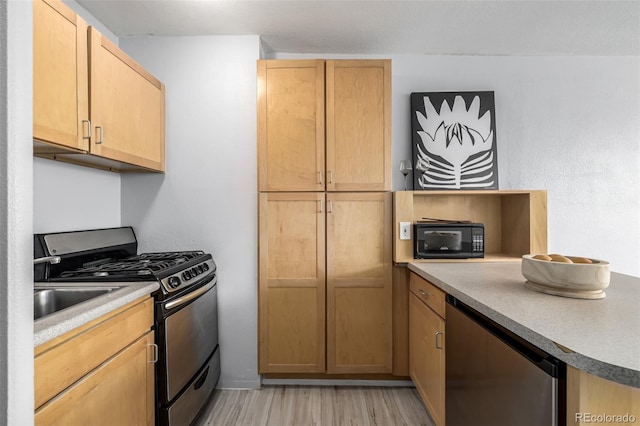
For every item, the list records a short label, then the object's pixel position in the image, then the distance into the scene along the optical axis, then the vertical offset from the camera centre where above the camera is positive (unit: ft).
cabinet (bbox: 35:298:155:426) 3.38 -1.90
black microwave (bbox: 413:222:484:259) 7.63 -0.63
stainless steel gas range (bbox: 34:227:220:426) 5.38 -1.44
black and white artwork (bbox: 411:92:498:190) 8.91 +1.85
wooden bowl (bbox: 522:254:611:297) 4.05 -0.78
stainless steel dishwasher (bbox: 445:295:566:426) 3.04 -1.81
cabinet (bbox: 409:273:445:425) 5.75 -2.53
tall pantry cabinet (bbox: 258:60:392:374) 7.71 +0.20
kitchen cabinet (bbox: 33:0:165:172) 4.46 +1.87
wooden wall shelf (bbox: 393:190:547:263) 7.68 -0.04
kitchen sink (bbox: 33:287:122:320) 4.93 -1.21
